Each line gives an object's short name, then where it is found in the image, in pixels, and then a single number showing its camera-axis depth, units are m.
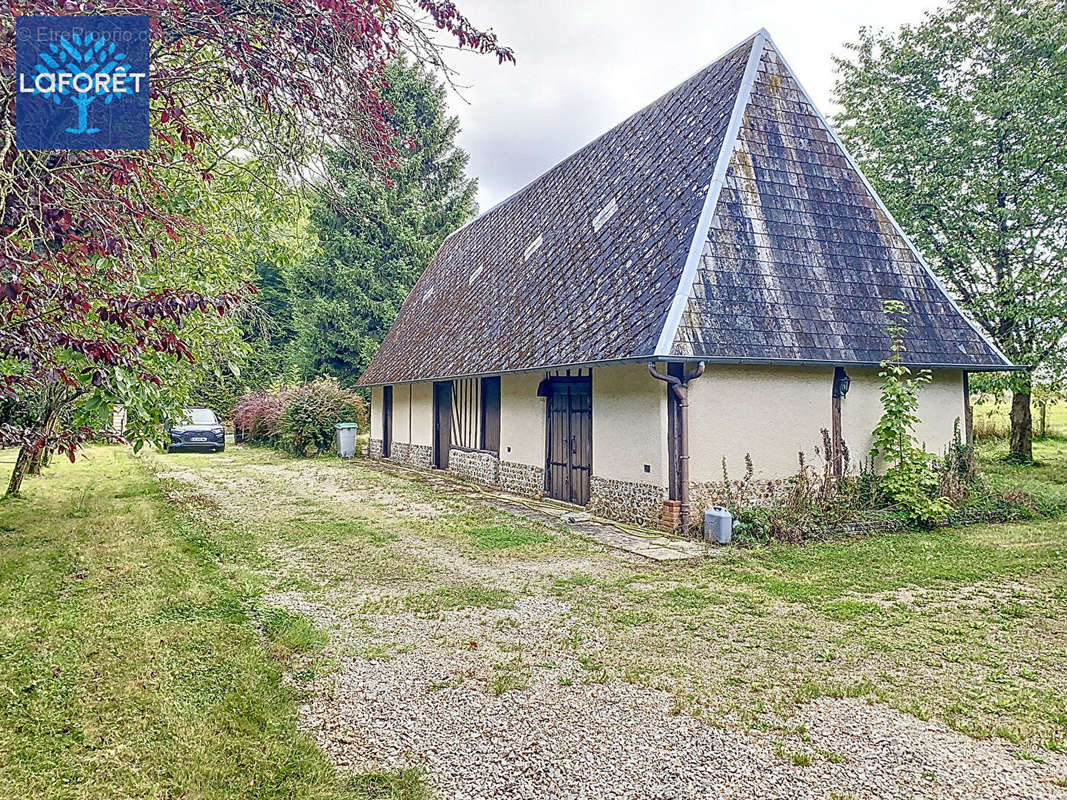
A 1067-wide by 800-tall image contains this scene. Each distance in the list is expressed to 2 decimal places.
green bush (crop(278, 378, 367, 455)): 20.20
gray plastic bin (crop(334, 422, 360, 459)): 20.33
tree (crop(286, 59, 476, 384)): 27.73
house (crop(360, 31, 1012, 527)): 8.51
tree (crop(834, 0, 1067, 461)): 13.63
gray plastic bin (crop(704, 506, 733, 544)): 7.88
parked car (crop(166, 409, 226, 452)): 21.12
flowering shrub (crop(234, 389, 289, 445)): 22.09
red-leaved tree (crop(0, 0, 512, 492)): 3.01
